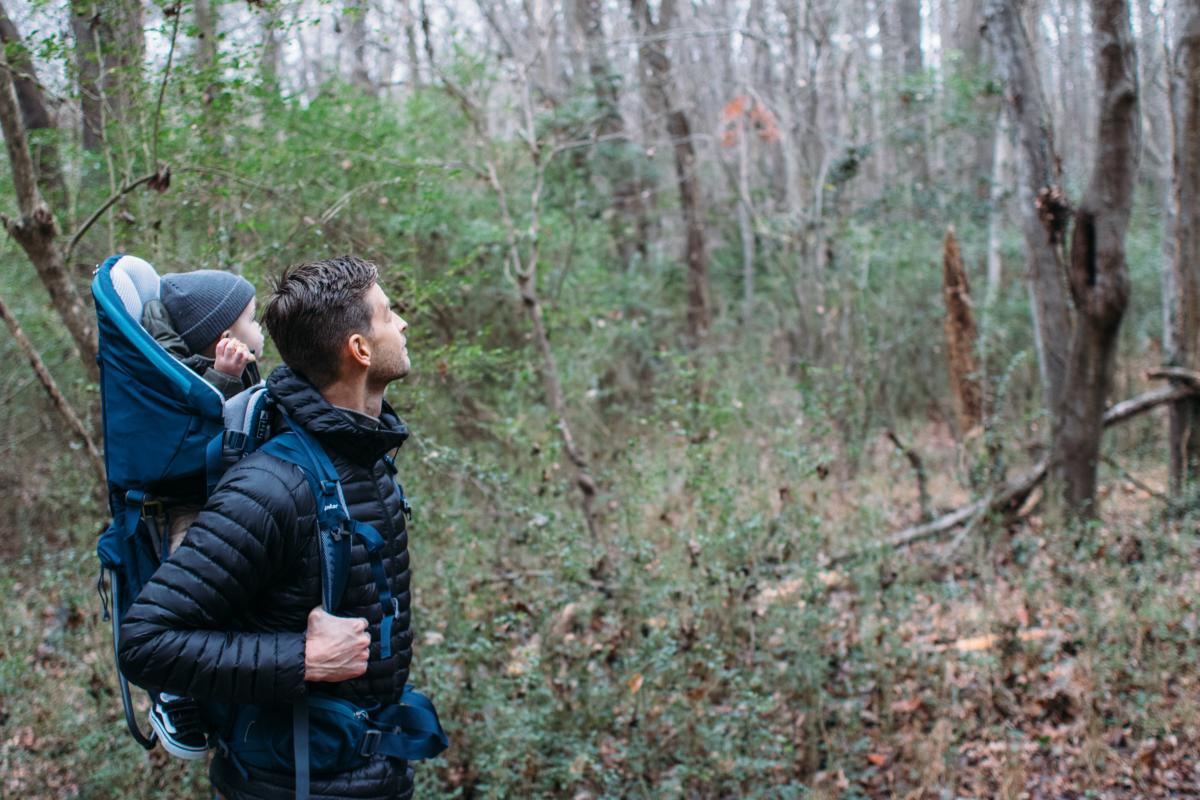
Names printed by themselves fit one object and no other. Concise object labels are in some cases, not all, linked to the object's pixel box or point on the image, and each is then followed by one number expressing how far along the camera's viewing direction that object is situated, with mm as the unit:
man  1823
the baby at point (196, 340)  2062
